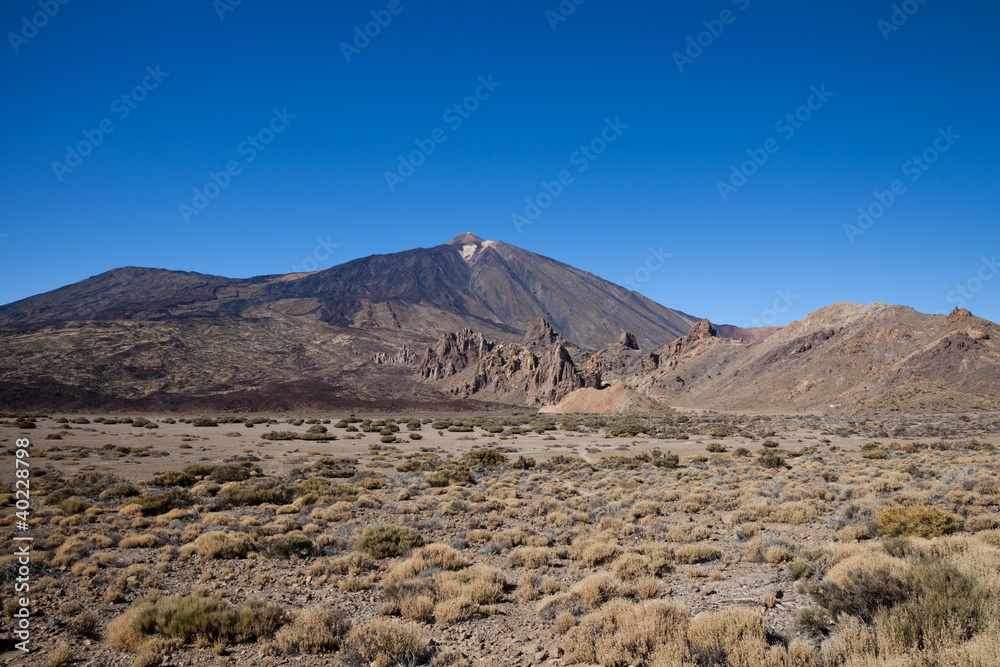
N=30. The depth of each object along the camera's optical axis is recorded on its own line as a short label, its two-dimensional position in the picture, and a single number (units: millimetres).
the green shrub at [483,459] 24344
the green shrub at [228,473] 19688
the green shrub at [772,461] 21391
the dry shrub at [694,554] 9477
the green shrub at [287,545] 10398
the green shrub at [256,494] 15312
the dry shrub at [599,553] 9484
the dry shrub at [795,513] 11812
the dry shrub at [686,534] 10727
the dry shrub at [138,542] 10820
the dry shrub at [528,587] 8039
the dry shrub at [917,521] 8945
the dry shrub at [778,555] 9008
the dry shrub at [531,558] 9625
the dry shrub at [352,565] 9308
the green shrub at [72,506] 13383
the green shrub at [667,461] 23236
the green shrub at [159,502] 13934
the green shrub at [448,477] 19219
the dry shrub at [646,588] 7609
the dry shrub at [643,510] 13312
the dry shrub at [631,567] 8367
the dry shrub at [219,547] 10234
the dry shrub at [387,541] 10356
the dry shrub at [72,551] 9500
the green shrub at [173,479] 18578
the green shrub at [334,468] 21423
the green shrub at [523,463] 24297
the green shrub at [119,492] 15739
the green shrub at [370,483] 18516
